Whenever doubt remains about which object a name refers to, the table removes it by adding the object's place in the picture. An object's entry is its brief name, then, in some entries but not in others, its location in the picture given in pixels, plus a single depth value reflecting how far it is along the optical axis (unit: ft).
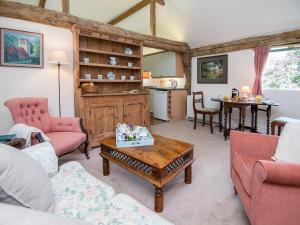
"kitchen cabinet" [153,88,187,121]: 18.47
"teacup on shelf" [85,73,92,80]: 11.95
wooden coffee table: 5.52
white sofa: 1.78
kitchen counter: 18.38
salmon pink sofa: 3.59
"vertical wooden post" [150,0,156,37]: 15.38
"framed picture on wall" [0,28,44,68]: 8.97
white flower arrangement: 7.00
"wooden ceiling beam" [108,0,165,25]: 16.20
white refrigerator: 18.78
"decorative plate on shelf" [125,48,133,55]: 13.61
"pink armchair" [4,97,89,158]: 7.97
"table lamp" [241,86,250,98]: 12.87
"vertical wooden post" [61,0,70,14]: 10.42
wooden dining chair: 14.02
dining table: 11.55
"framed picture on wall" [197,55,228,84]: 16.11
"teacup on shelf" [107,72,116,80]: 13.02
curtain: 13.28
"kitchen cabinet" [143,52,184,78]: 18.75
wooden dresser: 10.66
